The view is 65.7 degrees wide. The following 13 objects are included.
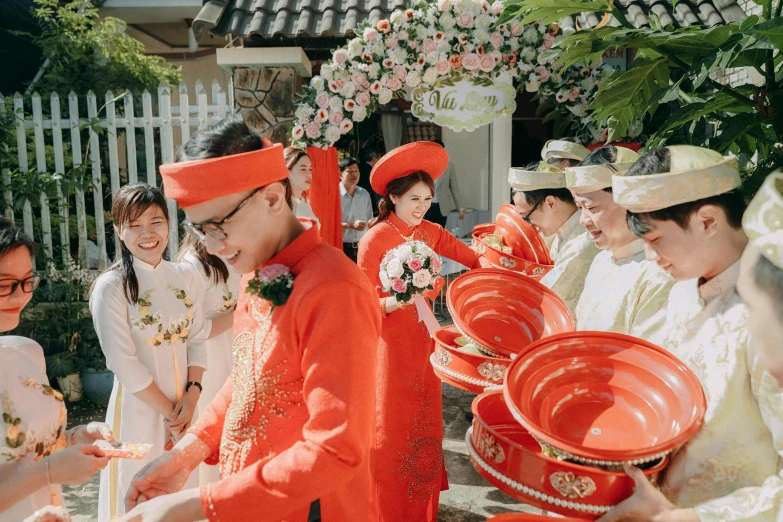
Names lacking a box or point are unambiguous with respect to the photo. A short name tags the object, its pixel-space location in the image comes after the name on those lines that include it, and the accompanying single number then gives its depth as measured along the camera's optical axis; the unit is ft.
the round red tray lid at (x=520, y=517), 4.43
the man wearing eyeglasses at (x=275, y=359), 4.20
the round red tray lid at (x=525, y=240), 11.51
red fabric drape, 16.15
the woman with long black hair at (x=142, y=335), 8.58
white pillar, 18.85
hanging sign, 15.12
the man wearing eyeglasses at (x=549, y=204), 10.67
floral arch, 14.30
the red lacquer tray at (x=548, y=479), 4.26
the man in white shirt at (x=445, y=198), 29.14
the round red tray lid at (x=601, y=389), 4.94
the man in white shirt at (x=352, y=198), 25.13
